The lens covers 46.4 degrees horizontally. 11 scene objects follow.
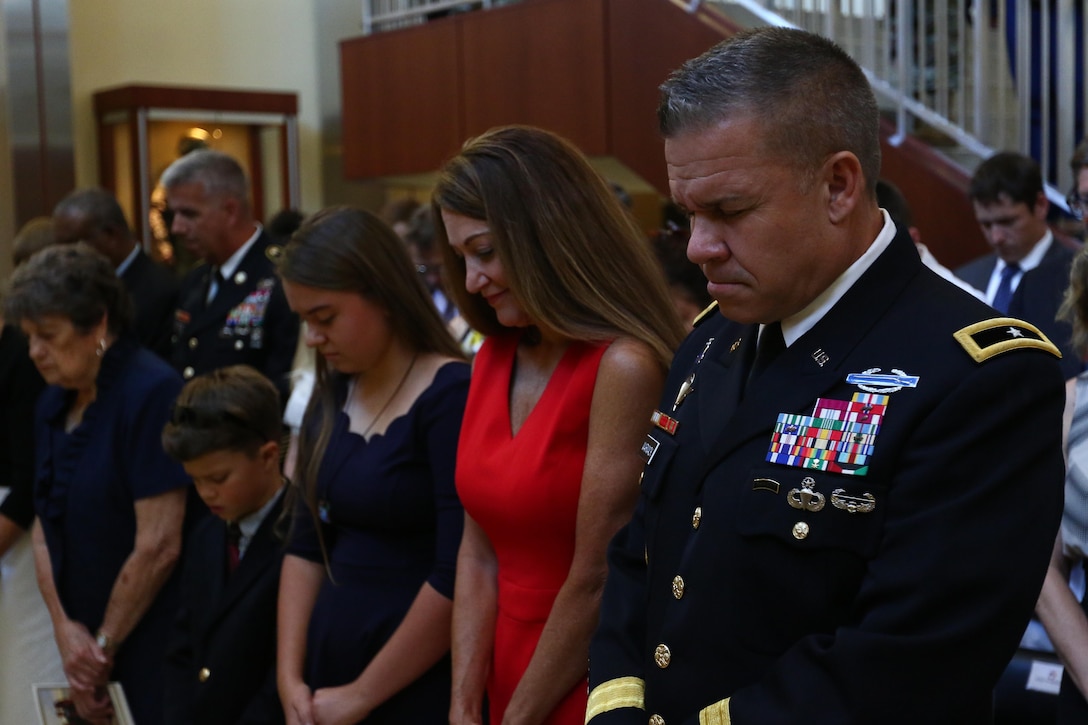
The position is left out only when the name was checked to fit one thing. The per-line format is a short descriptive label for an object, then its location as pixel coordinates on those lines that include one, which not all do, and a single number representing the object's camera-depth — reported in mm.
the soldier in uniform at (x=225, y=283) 4211
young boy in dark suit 2693
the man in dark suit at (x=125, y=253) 4809
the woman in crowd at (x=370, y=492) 2344
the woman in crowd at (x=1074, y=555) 2125
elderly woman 3039
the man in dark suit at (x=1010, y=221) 4191
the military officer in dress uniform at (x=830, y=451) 1328
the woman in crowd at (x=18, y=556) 3293
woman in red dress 1982
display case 8555
